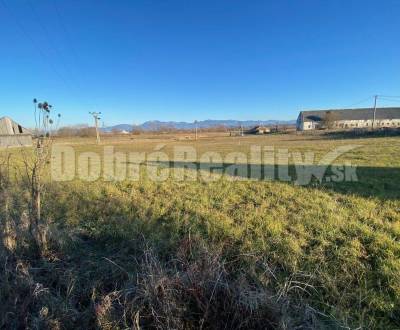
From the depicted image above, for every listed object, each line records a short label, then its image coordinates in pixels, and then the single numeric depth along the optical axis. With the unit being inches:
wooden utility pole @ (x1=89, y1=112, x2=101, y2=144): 1585.9
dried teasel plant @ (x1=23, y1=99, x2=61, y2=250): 125.1
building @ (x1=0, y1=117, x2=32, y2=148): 1537.9
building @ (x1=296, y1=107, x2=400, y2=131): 2982.3
